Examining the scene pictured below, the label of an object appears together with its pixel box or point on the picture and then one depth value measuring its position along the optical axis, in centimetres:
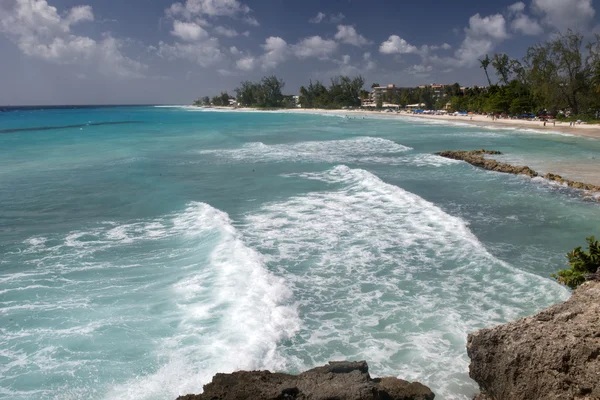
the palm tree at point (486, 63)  9781
